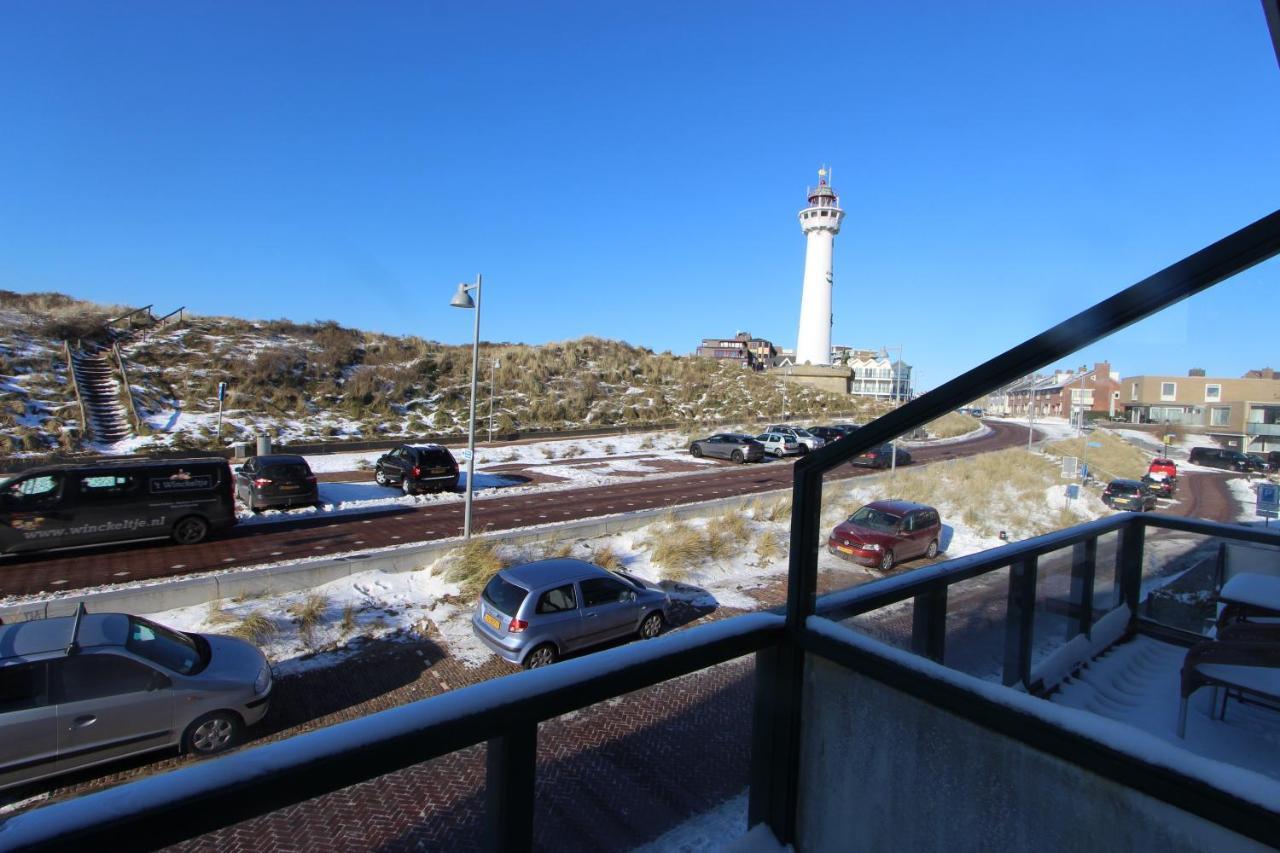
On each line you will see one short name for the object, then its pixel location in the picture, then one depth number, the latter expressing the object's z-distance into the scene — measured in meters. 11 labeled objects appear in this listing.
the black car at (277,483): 18.52
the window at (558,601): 9.12
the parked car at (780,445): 34.81
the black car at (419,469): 22.00
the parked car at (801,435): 34.83
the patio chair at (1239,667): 2.47
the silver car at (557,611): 8.88
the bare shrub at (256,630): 9.40
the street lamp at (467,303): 15.01
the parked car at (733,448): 32.84
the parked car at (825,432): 31.73
